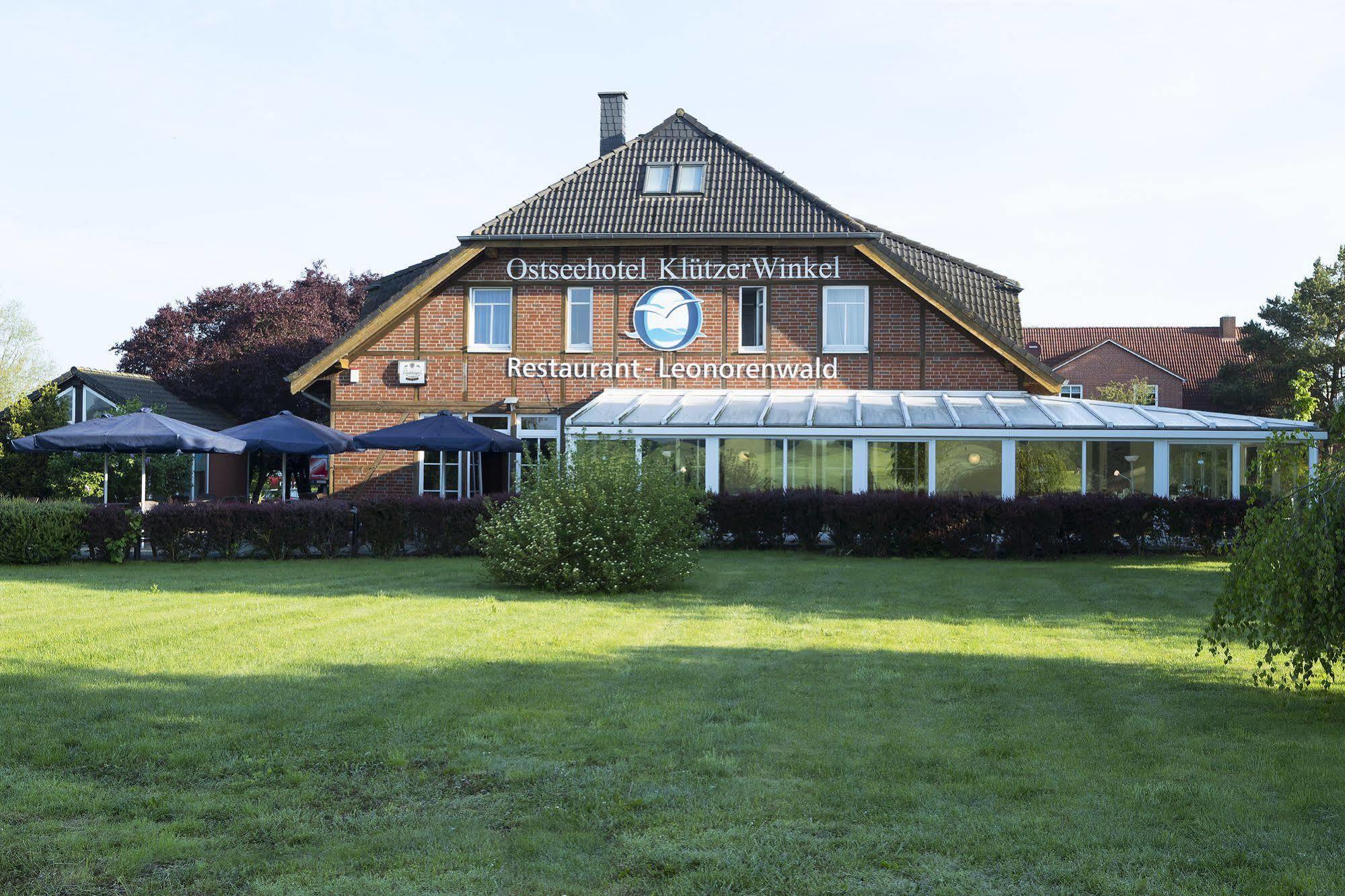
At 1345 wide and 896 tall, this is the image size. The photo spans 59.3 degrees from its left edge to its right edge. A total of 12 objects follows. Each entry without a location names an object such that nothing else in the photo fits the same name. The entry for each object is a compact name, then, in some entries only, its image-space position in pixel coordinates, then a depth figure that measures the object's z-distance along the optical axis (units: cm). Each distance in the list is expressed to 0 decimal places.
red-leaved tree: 3612
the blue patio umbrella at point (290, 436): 1873
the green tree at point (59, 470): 2462
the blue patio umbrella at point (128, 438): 1638
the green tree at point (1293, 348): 4538
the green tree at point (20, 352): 4169
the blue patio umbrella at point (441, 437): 1880
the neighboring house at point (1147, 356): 5266
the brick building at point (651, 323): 2162
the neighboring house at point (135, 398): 2809
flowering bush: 1222
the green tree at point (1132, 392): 4681
